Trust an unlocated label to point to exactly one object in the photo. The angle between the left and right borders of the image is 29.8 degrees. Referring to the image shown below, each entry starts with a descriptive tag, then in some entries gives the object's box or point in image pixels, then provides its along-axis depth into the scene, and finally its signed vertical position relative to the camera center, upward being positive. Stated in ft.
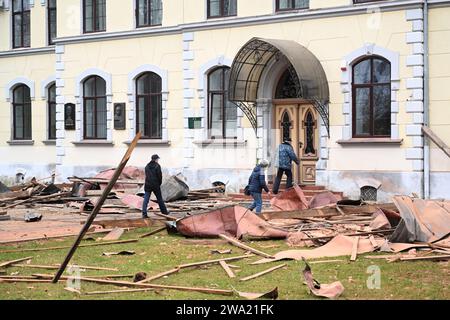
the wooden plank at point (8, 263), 42.36 -6.01
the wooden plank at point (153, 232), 55.06 -5.80
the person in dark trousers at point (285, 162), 75.00 -1.56
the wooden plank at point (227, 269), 39.28 -6.00
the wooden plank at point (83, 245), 48.81 -6.03
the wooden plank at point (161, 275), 37.35 -5.98
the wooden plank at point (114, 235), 53.47 -5.81
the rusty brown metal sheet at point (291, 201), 65.82 -4.44
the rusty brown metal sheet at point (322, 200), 66.33 -4.40
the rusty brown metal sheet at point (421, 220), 48.37 -4.45
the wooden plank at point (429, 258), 42.96 -5.80
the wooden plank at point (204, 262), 41.16 -5.91
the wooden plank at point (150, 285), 34.16 -5.98
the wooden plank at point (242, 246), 45.18 -5.77
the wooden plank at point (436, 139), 70.38 +0.44
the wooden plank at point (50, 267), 41.42 -6.08
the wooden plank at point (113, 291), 34.88 -6.08
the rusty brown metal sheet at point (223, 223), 52.90 -4.93
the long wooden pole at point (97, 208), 33.65 -2.65
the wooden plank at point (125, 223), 58.12 -5.45
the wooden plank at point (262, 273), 38.17 -6.02
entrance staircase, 76.23 -4.33
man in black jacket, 63.67 -2.76
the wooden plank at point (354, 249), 43.68 -5.61
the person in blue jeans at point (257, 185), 63.62 -3.07
